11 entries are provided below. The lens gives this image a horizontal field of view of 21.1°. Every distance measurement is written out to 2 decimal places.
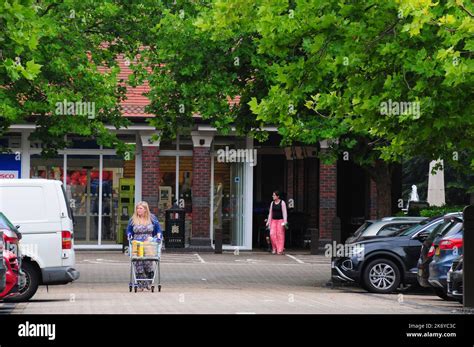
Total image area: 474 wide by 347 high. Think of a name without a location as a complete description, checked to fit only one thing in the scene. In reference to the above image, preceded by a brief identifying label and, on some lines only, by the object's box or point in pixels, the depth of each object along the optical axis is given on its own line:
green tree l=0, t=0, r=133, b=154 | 26.50
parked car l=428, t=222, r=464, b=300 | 19.84
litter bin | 38.00
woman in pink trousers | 37.38
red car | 16.25
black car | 24.23
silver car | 25.47
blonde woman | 23.06
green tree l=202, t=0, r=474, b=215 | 17.05
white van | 21.02
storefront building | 38.97
